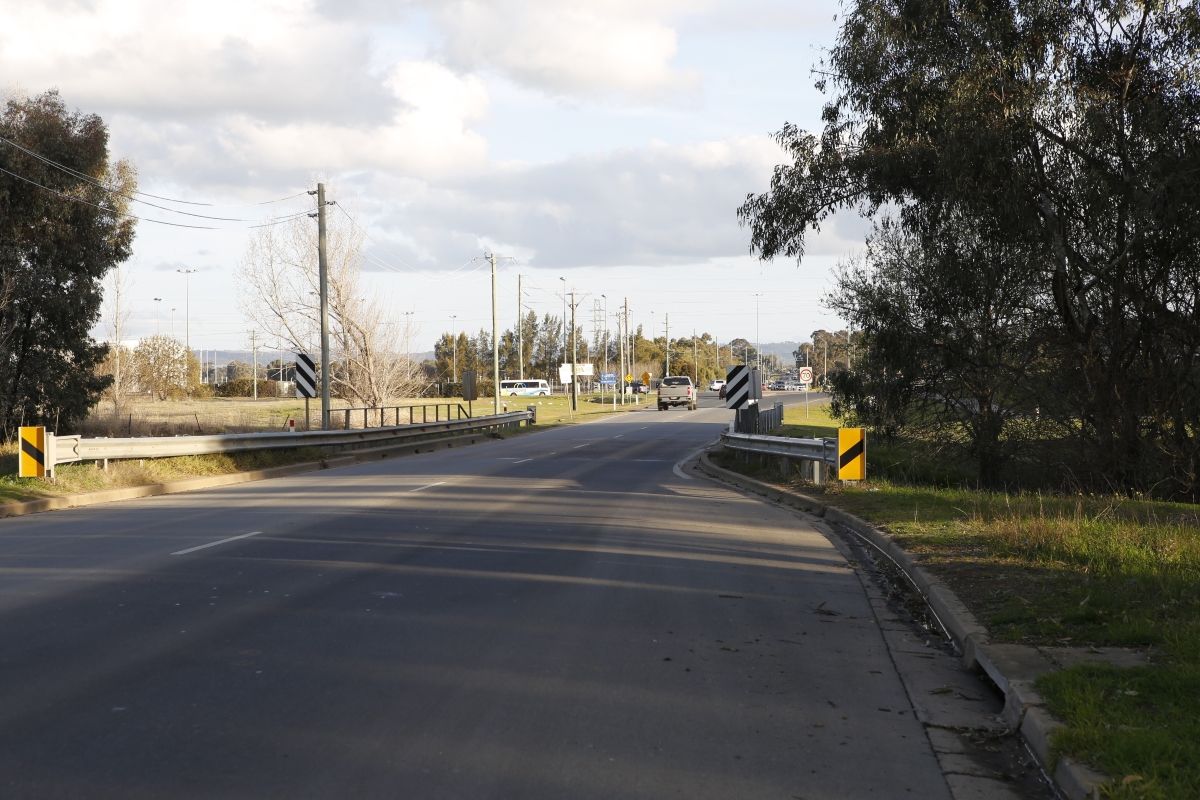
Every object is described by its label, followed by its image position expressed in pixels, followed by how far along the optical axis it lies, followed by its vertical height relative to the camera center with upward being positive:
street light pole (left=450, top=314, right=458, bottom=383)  137.88 +3.79
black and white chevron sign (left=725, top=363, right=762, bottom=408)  27.86 +0.01
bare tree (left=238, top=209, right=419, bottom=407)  50.50 +1.88
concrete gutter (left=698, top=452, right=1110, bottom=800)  5.00 -1.71
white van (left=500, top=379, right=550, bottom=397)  114.62 +0.01
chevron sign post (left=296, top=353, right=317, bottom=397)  31.23 +0.38
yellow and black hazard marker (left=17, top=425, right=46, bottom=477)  18.67 -1.00
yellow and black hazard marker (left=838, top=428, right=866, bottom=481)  18.09 -1.11
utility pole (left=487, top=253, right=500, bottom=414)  50.25 +0.52
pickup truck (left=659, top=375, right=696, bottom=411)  77.25 -0.35
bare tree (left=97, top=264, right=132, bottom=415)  44.94 +1.01
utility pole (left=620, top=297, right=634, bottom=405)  113.93 +4.33
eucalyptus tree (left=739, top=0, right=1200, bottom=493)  18.31 +3.70
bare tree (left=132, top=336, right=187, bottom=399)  71.19 +1.84
